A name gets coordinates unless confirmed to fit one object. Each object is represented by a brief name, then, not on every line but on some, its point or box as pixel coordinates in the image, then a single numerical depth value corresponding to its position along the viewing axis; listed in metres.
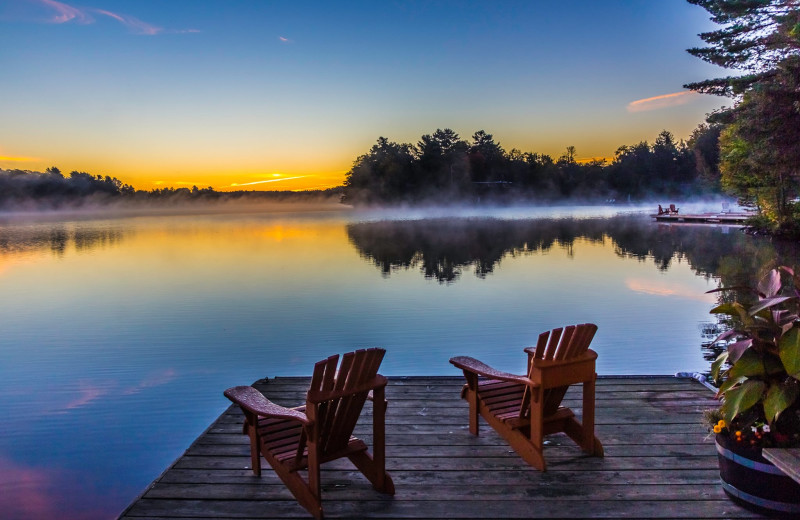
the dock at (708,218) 39.16
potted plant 2.86
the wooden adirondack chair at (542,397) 3.69
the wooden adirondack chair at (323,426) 3.15
